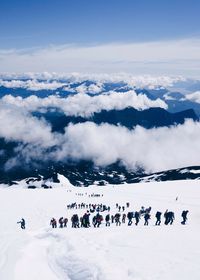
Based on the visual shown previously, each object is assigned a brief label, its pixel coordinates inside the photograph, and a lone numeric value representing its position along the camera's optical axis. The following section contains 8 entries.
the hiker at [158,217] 38.61
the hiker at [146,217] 39.28
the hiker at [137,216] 40.19
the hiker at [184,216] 39.14
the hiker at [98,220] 39.97
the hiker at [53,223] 40.31
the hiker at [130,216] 40.79
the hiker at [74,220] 40.41
